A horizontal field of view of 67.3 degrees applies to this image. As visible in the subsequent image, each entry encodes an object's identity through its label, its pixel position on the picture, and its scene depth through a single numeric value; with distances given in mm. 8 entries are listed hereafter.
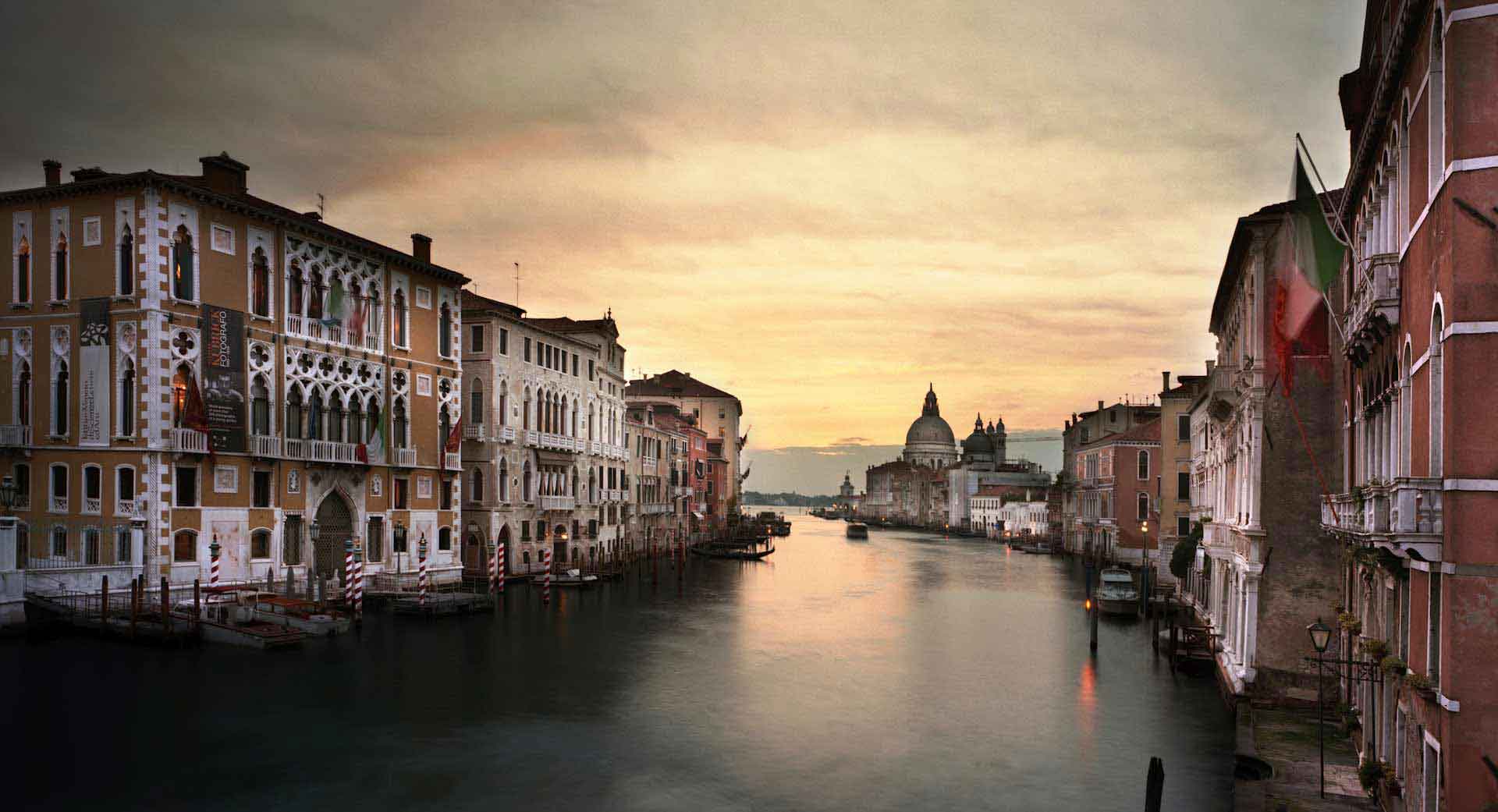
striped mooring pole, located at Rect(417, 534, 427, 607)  34250
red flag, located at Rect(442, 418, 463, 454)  38438
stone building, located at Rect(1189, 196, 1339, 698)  18906
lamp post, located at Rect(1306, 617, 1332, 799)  14172
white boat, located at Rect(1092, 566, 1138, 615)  38875
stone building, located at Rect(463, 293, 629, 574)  43250
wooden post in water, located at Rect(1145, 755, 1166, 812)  12945
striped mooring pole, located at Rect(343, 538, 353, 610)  31538
